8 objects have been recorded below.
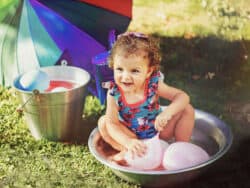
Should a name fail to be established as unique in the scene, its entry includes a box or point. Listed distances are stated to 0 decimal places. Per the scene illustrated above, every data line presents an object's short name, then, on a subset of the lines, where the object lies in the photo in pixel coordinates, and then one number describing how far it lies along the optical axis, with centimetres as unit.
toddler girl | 190
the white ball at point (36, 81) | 208
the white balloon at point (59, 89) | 209
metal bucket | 209
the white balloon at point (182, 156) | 191
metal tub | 188
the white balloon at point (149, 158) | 192
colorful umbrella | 205
